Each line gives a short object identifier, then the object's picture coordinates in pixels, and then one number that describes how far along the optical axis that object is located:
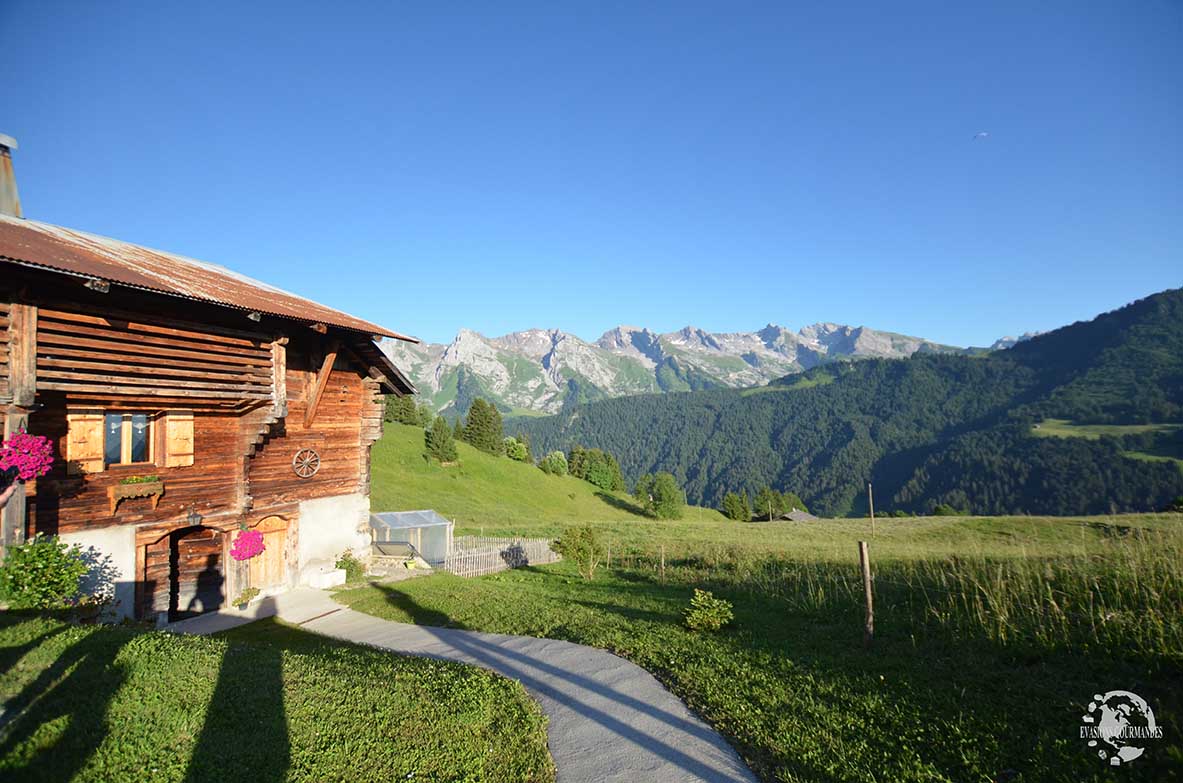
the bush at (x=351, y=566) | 19.70
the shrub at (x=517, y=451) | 103.69
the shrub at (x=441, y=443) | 78.25
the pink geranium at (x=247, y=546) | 16.05
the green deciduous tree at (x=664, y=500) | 84.19
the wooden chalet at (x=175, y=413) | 11.02
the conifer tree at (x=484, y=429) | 98.46
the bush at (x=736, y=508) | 97.56
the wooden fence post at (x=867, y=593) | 10.05
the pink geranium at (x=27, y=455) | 10.10
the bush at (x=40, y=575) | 10.24
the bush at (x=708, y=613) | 11.83
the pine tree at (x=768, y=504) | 99.88
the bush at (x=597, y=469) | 111.31
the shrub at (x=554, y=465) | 103.00
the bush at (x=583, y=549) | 22.59
